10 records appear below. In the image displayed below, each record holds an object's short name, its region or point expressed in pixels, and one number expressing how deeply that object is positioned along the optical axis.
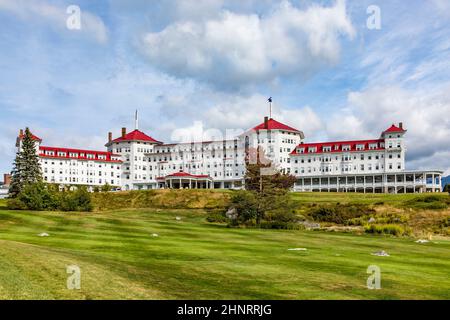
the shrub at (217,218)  64.00
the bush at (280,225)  51.88
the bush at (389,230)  45.97
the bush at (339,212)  63.91
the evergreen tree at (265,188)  57.38
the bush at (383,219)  59.12
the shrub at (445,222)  55.02
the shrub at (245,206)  57.47
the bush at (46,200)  72.56
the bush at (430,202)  66.00
